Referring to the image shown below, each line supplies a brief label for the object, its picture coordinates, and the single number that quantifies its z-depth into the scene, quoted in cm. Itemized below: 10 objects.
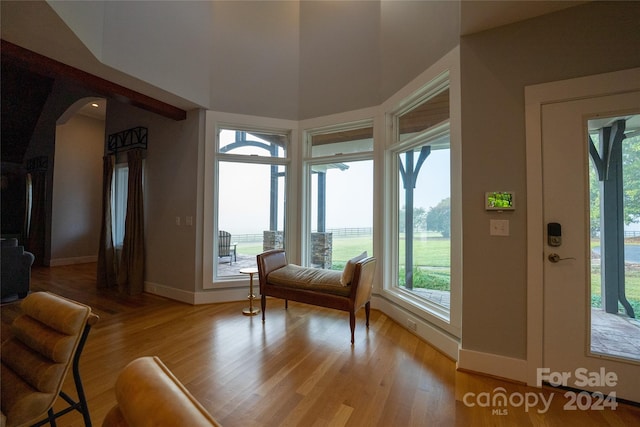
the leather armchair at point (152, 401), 56
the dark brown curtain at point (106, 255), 441
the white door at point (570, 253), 186
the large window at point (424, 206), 256
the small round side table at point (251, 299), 335
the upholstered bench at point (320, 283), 275
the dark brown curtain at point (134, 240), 414
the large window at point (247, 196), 399
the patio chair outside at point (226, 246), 404
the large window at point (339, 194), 376
